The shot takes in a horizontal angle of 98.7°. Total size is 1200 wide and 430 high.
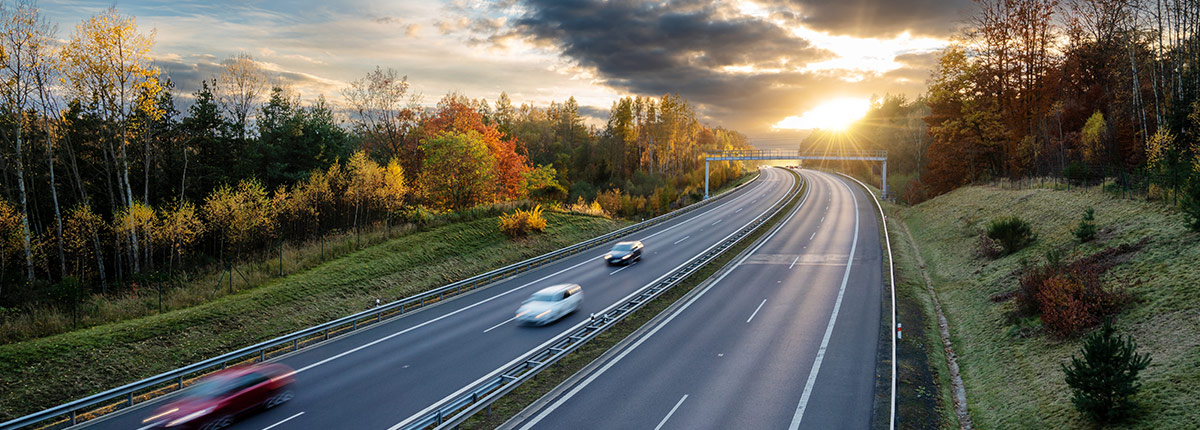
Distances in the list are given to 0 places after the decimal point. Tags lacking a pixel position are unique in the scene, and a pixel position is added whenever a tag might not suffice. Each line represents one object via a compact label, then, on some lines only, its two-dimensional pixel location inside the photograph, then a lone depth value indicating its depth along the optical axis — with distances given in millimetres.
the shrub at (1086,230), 23750
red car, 12305
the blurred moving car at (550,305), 21250
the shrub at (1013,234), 27734
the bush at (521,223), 38250
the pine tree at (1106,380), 11070
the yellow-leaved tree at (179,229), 26688
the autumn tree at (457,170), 47031
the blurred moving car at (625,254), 33438
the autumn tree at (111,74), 24406
